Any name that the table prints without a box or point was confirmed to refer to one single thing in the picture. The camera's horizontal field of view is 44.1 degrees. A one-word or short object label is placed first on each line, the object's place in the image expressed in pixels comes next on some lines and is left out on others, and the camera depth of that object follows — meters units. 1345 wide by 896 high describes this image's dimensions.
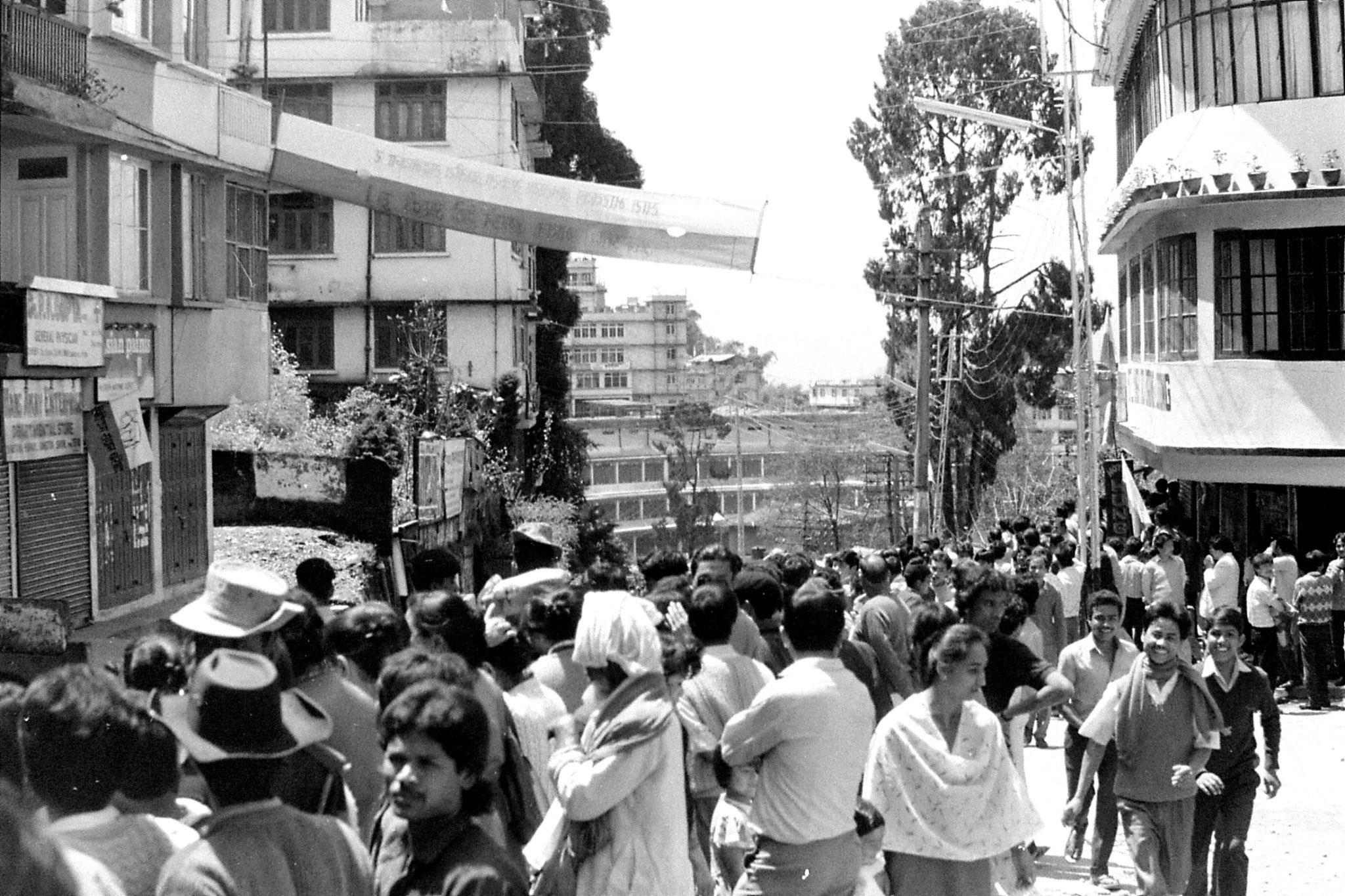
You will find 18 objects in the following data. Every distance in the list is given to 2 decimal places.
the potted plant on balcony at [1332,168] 19.75
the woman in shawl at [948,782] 6.44
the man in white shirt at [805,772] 6.09
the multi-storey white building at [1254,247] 20.02
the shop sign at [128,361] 18.08
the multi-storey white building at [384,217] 35.97
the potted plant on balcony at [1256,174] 19.97
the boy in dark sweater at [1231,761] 8.39
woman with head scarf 5.25
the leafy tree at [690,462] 81.75
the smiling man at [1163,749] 8.12
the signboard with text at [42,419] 16.09
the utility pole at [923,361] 29.97
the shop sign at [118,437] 18.00
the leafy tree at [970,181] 42.44
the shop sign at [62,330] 15.60
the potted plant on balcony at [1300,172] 19.78
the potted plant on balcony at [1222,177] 20.12
